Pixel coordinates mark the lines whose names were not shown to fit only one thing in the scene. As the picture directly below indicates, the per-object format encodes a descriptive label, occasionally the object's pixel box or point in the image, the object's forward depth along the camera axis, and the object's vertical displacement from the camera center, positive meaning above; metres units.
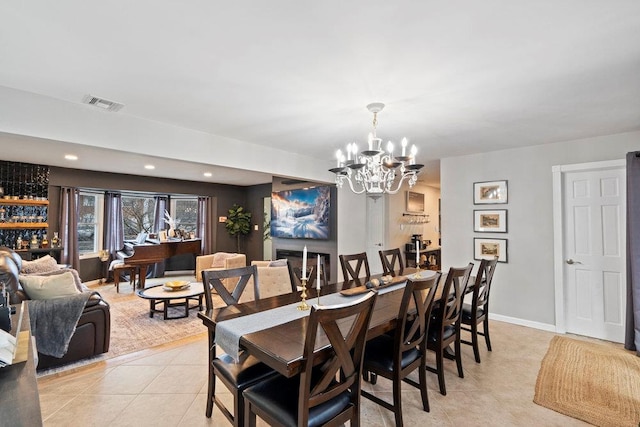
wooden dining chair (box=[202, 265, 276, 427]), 1.80 -0.94
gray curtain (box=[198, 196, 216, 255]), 8.19 -0.02
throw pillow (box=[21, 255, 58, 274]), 4.07 -0.61
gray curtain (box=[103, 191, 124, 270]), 7.03 -0.05
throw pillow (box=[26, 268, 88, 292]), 3.78 -0.67
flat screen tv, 5.48 +0.15
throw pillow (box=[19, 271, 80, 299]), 2.83 -0.61
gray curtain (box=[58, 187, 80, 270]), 6.11 -0.07
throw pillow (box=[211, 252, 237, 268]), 6.46 -0.84
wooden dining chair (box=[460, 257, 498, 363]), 3.00 -0.93
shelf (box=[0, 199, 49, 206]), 5.40 +0.37
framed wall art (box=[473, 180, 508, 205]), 4.41 +0.42
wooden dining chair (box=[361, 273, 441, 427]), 2.01 -0.96
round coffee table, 4.19 -1.03
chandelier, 2.67 +0.52
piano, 5.90 -0.63
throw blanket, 2.73 -0.92
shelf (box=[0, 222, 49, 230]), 5.40 -0.06
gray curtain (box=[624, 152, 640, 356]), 3.31 -0.37
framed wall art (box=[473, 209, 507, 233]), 4.41 -0.01
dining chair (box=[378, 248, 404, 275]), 3.79 -0.56
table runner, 1.75 -0.65
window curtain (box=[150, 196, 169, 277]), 7.99 +0.23
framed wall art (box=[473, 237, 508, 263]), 4.40 -0.43
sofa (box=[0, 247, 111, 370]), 2.74 -1.04
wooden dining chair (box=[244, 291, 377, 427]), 1.43 -0.88
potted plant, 8.38 -0.02
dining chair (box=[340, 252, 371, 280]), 3.50 -0.53
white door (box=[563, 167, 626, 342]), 3.66 -0.41
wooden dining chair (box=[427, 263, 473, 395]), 2.44 -0.89
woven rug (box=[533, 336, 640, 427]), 2.29 -1.46
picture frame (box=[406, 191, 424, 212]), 7.20 +0.46
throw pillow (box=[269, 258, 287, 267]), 4.74 -0.68
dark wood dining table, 1.48 -0.66
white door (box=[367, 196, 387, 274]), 6.60 -0.19
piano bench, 6.00 -1.00
